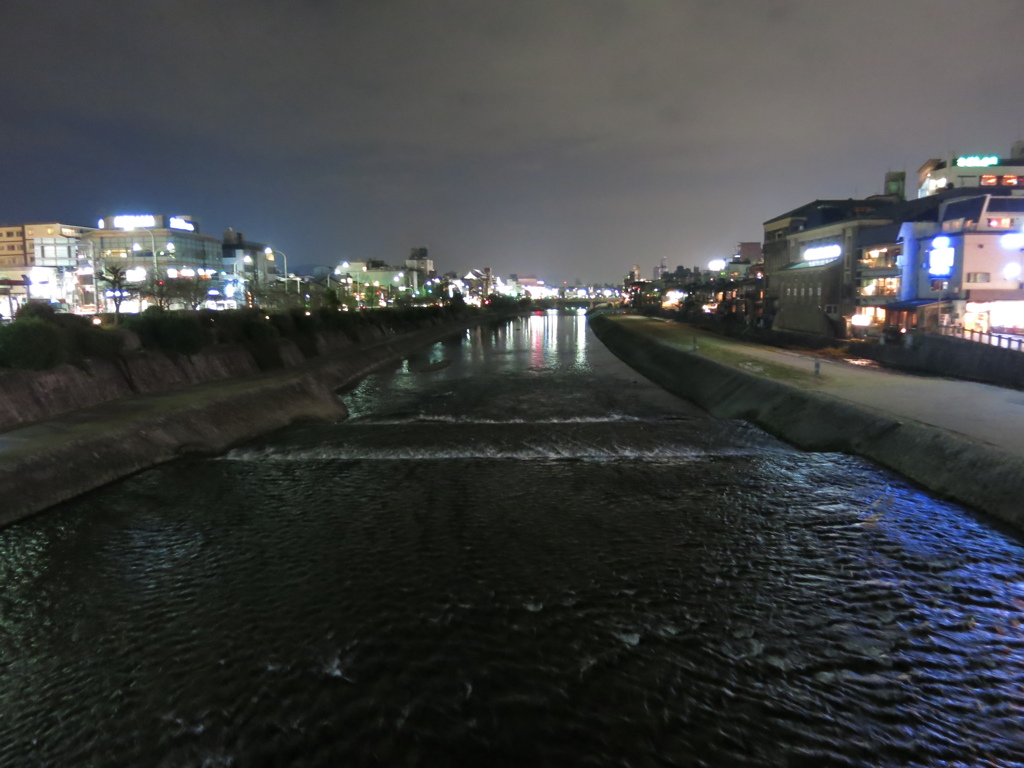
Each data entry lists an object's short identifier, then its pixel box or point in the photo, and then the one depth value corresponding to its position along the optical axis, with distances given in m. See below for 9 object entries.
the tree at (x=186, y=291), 52.81
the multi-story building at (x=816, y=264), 55.31
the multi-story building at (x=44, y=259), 81.14
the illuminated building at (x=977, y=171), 78.75
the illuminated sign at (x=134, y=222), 115.38
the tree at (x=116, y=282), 35.80
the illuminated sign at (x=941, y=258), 41.26
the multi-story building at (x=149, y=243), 109.12
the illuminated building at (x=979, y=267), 39.41
